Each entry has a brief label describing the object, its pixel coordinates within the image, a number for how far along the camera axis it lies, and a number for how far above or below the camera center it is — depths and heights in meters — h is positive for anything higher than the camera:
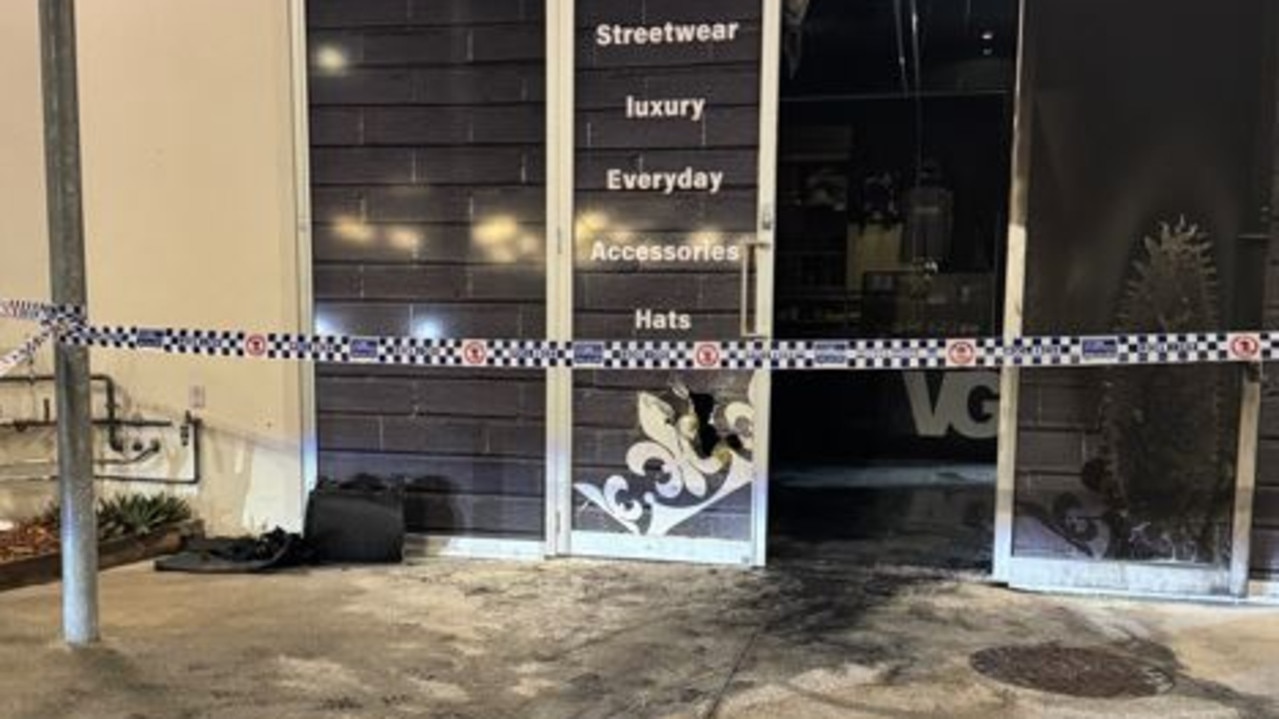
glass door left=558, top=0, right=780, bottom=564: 4.04 +0.07
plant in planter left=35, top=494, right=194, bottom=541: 4.35 -0.95
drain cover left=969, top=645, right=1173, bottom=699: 2.96 -1.08
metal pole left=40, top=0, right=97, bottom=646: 3.11 -0.02
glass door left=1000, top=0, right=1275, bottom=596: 3.64 +0.07
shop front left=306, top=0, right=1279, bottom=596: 3.69 +0.08
